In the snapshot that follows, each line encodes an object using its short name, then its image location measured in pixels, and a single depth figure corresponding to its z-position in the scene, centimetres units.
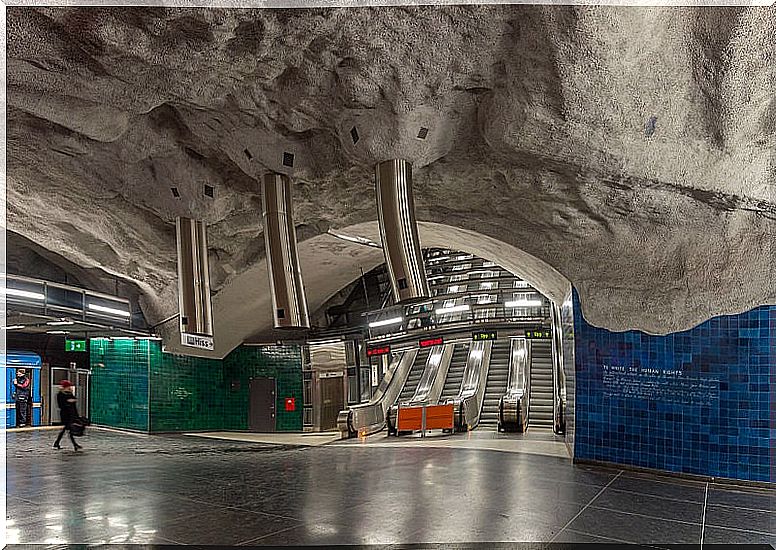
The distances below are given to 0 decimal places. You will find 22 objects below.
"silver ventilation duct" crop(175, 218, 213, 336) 715
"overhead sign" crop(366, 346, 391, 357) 1873
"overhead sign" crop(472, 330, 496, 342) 1806
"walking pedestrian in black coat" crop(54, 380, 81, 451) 1192
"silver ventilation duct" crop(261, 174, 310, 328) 627
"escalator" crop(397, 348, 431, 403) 1804
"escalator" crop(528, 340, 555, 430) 1600
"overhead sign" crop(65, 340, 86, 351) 1656
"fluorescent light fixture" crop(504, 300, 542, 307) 1881
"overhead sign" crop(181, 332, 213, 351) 1191
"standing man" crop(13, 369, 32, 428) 1836
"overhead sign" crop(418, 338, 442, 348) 1834
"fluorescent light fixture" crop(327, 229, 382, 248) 1191
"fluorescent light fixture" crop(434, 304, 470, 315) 2003
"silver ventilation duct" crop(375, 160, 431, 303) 601
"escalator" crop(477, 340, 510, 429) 1641
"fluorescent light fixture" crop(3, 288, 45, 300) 1069
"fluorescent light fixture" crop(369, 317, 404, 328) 1838
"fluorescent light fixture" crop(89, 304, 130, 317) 1285
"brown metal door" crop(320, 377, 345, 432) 1891
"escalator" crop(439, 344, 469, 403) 1767
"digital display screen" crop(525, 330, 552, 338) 1802
